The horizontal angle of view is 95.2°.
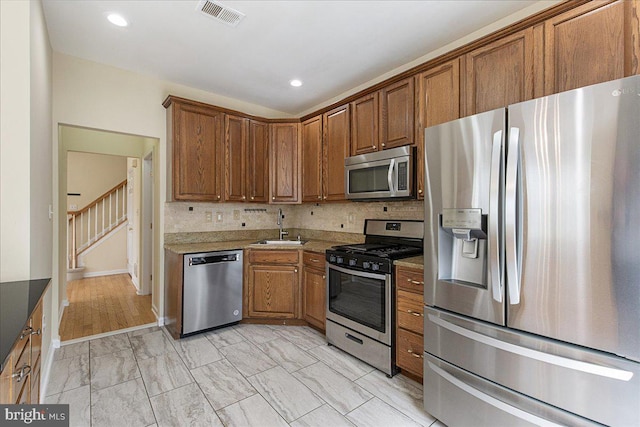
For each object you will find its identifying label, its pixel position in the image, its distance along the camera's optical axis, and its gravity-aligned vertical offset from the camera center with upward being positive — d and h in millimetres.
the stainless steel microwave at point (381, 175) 2512 +364
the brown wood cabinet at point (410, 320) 2105 -792
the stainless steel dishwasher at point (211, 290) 2930 -805
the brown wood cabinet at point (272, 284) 3301 -797
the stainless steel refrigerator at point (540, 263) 1175 -237
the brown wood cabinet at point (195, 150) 3141 +709
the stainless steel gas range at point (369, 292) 2301 -678
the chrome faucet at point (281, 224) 4031 -147
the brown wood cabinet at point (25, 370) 943 -588
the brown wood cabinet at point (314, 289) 3057 -816
